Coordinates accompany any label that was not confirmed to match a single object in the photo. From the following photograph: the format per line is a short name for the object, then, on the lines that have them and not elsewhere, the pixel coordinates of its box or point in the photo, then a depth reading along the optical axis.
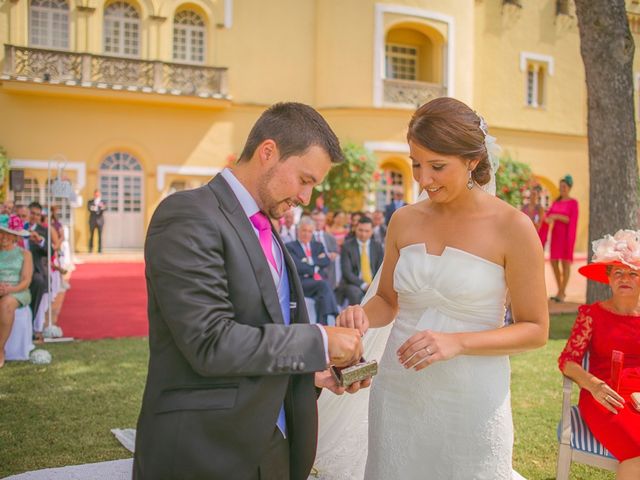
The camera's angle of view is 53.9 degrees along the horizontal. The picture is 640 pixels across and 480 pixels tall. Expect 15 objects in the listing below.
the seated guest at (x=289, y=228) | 9.94
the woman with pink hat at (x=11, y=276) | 7.04
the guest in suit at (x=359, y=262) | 9.38
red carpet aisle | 9.22
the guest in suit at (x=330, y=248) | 9.70
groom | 1.78
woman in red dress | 3.43
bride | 2.51
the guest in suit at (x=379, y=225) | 11.33
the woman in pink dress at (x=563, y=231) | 11.53
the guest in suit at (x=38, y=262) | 8.28
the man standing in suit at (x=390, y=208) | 12.40
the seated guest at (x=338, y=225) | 12.07
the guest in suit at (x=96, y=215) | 18.67
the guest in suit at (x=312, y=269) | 8.84
